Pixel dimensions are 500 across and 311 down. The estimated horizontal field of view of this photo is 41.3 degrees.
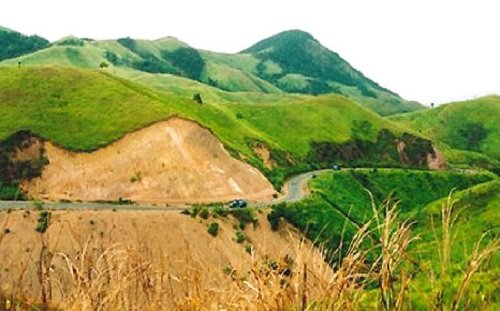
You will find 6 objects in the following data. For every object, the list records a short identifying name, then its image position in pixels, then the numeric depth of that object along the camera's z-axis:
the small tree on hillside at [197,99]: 115.88
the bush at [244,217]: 71.34
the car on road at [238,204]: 75.25
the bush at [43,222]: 59.16
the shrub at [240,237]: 66.68
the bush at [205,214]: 68.38
